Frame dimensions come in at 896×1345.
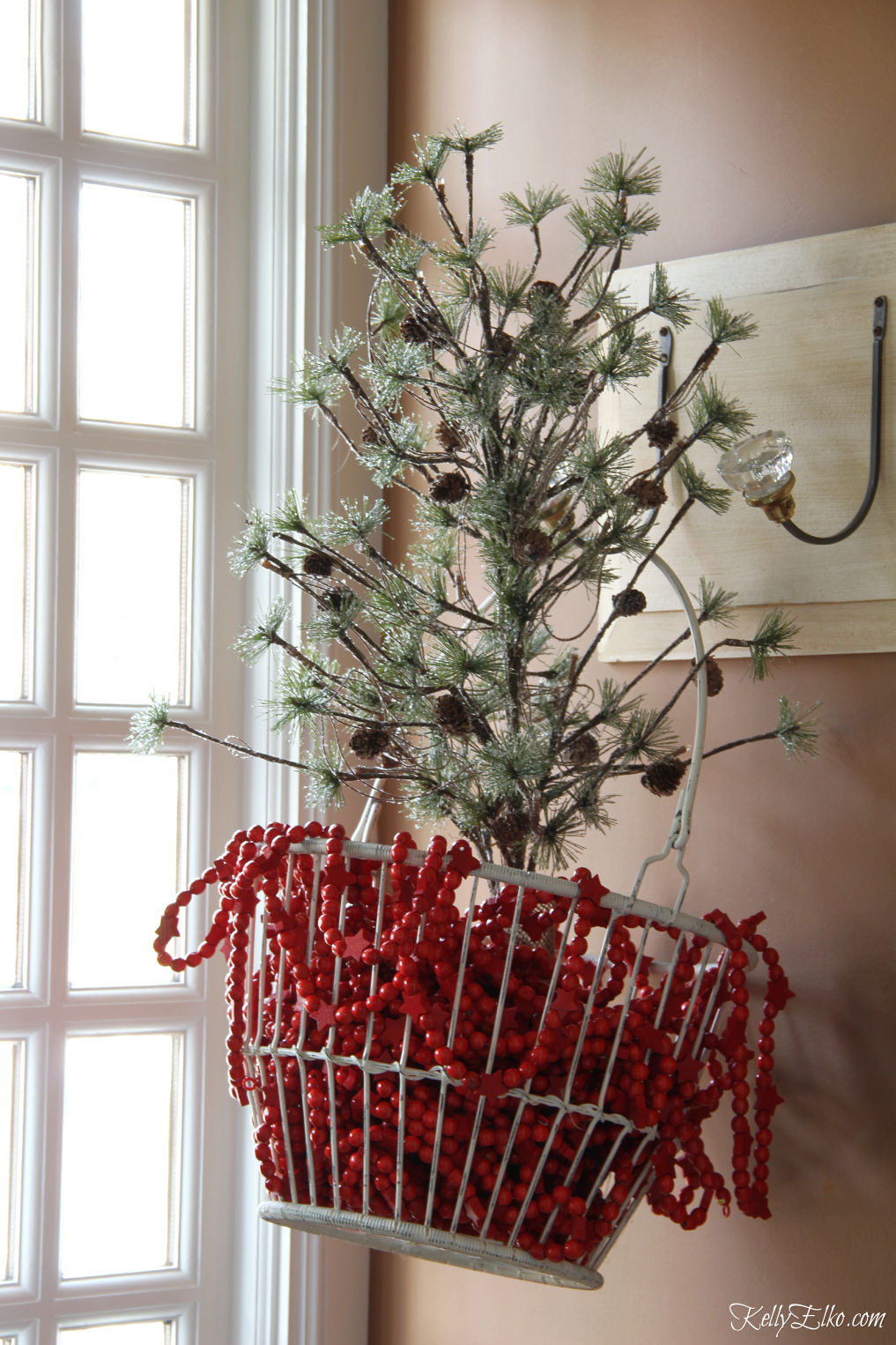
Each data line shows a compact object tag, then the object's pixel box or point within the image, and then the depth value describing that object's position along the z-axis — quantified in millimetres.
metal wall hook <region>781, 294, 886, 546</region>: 2058
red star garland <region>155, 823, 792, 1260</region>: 1874
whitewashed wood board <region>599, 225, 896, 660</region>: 2067
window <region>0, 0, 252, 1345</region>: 2348
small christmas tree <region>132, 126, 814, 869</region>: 1946
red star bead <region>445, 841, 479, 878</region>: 1875
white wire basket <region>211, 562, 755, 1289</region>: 1873
